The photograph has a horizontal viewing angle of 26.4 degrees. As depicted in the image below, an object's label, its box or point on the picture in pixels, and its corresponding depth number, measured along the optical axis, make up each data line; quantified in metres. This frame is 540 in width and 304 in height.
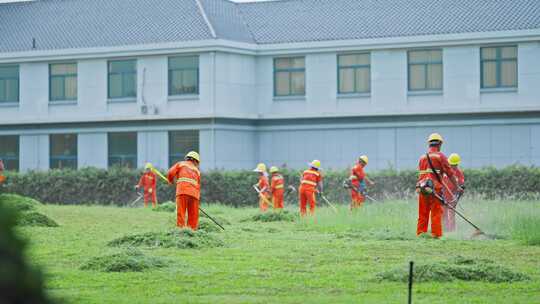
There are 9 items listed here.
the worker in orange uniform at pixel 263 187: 36.47
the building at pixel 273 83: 46.59
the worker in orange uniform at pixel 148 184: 42.53
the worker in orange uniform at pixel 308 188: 31.58
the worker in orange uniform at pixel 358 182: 35.50
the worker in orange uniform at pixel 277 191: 35.16
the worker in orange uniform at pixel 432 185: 20.29
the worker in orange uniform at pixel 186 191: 21.78
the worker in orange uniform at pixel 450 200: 23.89
